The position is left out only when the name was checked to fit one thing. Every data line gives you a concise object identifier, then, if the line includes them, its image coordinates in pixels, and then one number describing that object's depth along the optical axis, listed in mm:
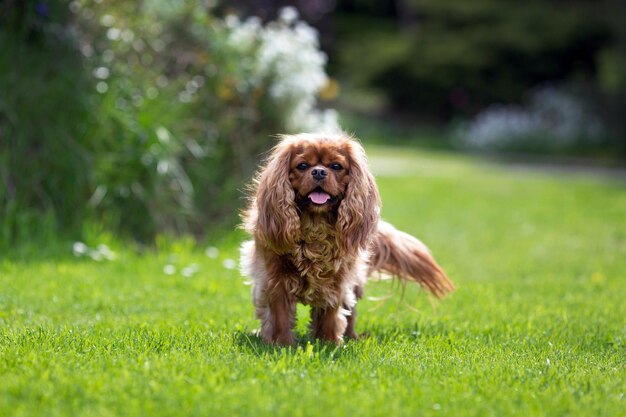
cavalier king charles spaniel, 4766
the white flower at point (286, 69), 9078
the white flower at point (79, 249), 7625
